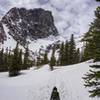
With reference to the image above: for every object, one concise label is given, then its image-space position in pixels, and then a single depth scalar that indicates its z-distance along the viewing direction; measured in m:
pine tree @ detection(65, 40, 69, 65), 34.72
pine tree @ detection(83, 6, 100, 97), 5.66
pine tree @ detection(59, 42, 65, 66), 35.22
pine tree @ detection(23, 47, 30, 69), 43.70
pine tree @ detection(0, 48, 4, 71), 44.81
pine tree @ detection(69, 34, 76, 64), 34.22
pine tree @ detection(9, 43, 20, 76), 27.89
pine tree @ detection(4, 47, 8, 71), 45.02
